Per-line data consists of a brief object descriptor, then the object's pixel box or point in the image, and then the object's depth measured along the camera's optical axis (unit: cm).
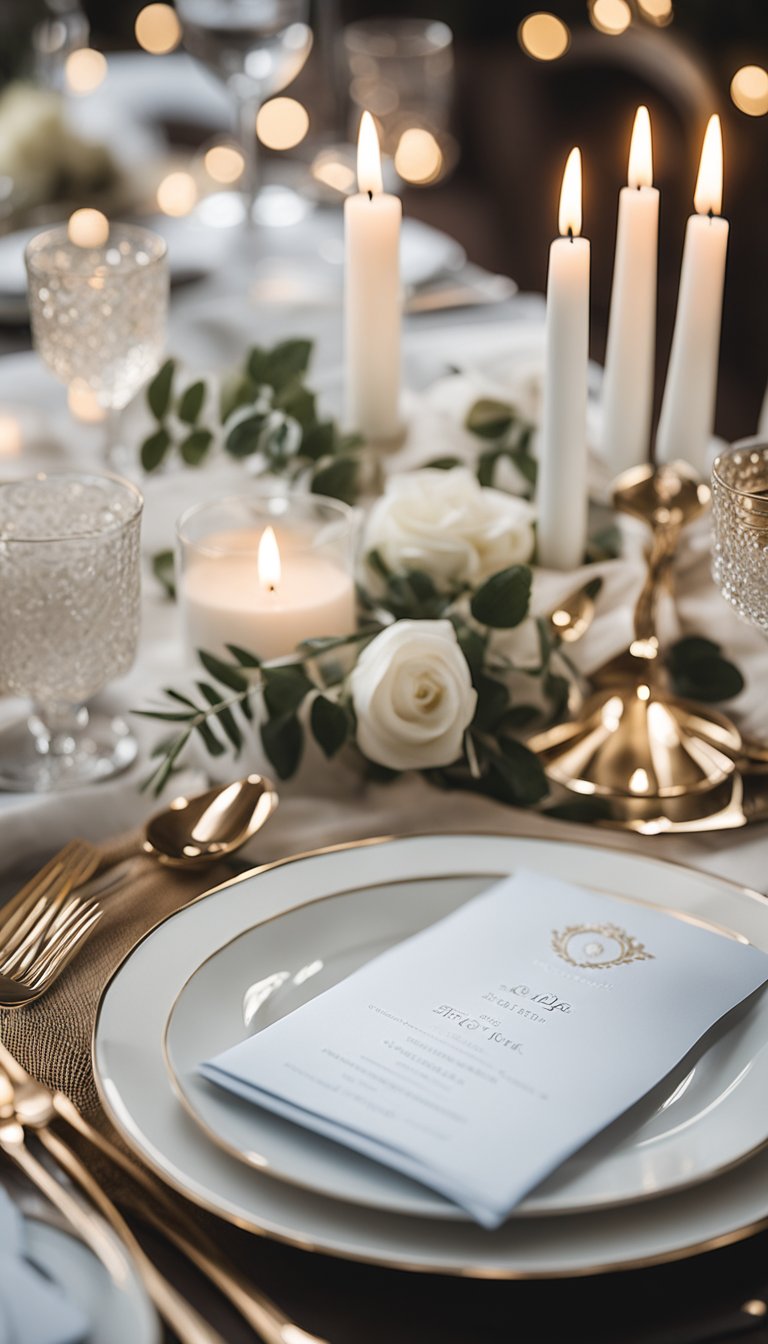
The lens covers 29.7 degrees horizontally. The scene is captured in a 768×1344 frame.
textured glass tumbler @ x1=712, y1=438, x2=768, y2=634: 75
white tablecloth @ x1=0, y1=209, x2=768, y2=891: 83
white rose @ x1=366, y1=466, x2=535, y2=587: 91
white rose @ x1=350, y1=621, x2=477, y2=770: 80
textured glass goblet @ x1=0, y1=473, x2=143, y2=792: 83
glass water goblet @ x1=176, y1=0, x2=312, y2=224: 160
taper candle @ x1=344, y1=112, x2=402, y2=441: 105
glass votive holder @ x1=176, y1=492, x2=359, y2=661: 92
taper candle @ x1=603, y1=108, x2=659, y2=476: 93
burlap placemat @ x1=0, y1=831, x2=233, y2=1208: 63
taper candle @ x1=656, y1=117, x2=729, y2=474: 90
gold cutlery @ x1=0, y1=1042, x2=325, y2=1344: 49
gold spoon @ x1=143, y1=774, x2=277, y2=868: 78
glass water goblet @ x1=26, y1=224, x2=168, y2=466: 116
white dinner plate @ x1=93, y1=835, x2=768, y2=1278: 52
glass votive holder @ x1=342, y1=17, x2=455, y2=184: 200
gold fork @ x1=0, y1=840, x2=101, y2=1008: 68
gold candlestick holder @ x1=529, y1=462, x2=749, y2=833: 85
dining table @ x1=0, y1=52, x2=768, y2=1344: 52
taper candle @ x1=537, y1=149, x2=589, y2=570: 86
